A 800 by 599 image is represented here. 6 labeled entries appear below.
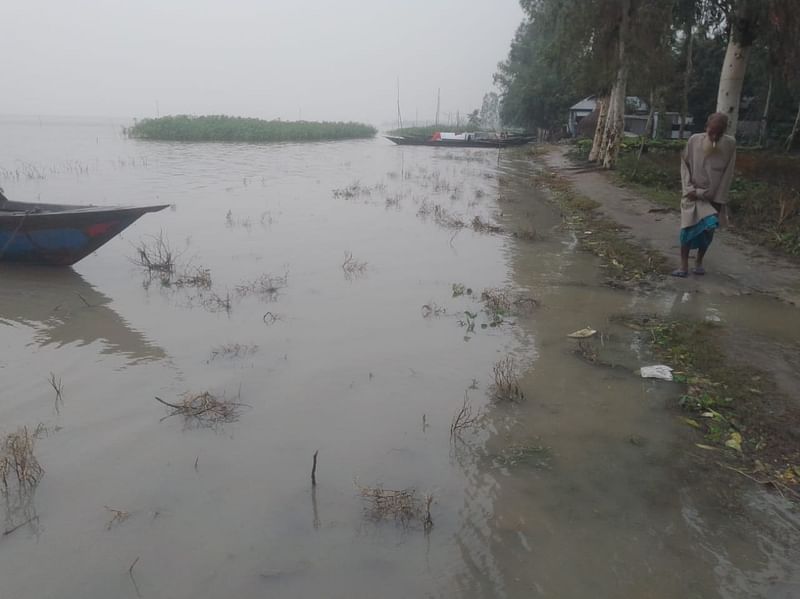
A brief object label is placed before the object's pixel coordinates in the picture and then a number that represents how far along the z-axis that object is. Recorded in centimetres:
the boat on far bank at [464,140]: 4038
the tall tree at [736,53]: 1079
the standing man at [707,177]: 590
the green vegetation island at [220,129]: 4378
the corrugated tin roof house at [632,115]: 3466
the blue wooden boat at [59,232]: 720
